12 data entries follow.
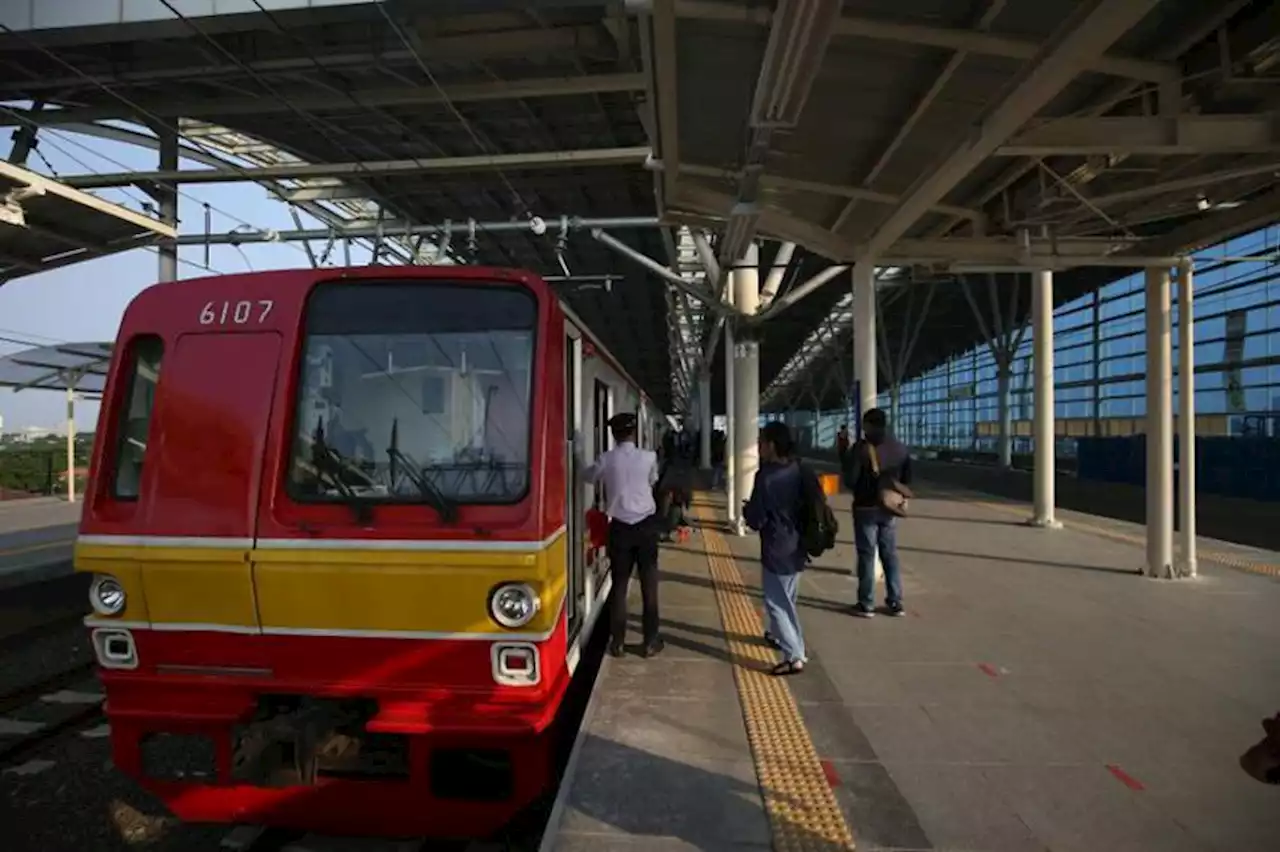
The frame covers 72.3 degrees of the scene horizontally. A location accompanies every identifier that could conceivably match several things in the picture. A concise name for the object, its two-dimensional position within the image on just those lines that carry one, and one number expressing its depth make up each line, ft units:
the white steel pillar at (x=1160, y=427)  30.01
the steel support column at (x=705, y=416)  102.17
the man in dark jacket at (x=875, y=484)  23.86
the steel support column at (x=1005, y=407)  93.45
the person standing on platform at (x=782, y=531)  18.99
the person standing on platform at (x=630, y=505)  19.75
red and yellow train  11.88
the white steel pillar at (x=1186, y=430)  30.32
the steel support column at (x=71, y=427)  61.00
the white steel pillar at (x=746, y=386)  42.78
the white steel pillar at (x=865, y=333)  30.14
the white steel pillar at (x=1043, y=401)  45.57
